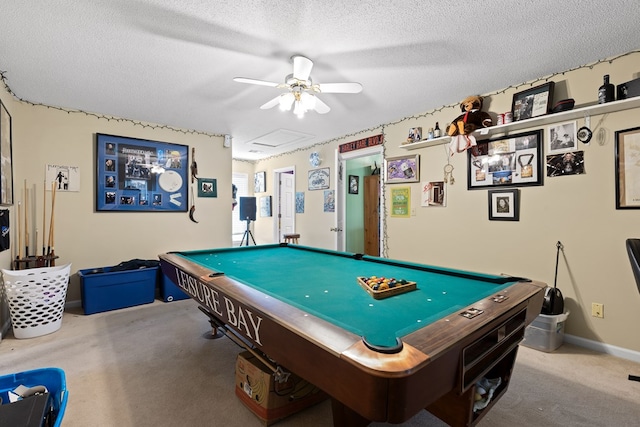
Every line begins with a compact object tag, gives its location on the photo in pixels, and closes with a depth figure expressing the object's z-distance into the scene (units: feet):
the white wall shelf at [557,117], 6.55
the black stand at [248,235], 19.20
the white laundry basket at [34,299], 7.90
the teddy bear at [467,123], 8.81
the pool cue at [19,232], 9.41
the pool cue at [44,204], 10.09
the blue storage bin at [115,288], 9.86
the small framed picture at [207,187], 13.55
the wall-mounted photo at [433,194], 10.23
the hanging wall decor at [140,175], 11.13
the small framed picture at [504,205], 8.48
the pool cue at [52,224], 9.76
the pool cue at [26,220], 9.56
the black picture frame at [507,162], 8.11
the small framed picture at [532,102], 7.62
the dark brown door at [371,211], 16.31
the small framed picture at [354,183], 15.80
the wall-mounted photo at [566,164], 7.43
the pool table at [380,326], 2.49
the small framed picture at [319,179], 14.96
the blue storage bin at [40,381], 3.16
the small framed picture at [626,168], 6.64
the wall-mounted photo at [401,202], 11.34
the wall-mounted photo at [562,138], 7.48
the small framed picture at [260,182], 20.04
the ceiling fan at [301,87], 6.45
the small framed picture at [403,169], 11.05
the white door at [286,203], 18.01
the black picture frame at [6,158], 7.70
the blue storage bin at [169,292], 11.30
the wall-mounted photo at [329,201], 14.47
